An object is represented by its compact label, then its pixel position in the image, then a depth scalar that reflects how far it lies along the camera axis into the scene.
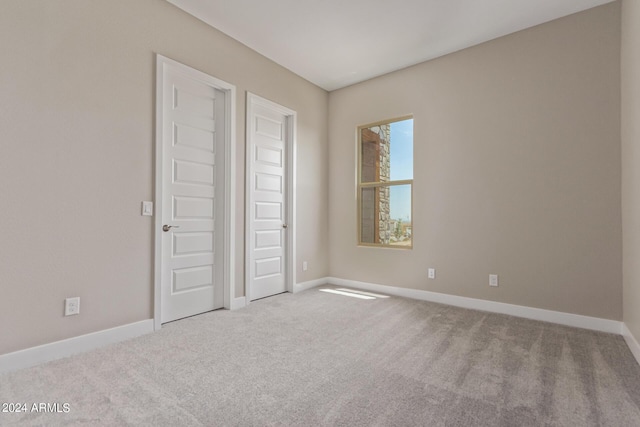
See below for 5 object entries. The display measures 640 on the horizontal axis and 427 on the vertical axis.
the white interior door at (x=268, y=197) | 3.69
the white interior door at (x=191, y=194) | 2.95
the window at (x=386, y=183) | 4.07
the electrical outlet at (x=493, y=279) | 3.33
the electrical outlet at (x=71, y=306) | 2.24
